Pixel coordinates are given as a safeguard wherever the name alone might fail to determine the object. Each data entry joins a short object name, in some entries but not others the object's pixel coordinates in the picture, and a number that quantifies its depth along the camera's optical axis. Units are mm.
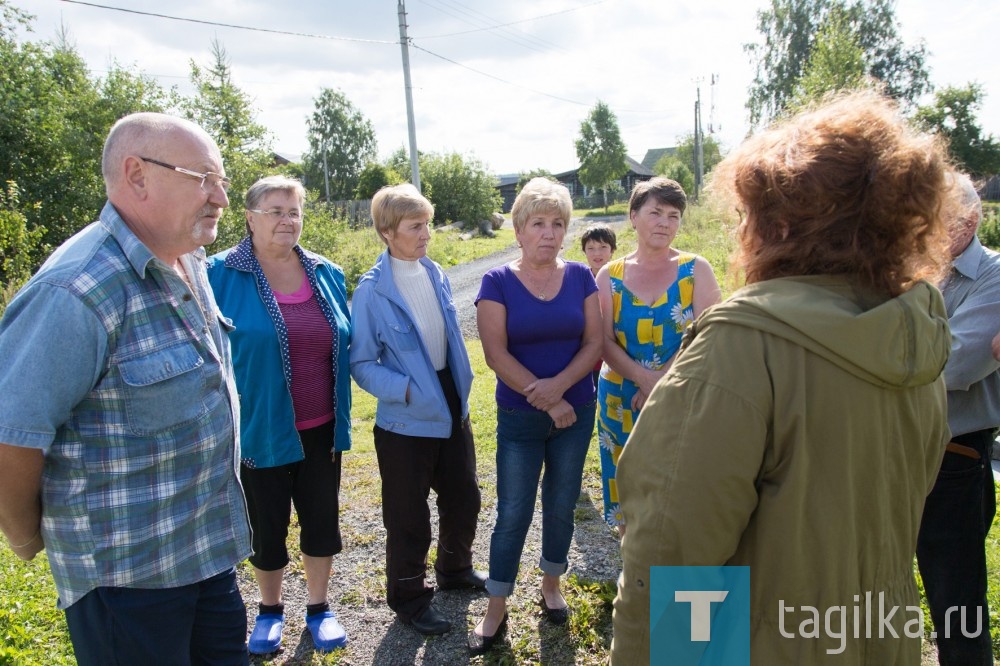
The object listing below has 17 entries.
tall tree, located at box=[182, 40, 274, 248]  15180
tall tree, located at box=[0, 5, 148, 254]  14875
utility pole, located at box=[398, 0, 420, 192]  16078
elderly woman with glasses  2752
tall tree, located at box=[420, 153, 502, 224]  31781
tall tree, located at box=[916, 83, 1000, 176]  35438
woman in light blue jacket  2920
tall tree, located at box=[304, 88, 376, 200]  49812
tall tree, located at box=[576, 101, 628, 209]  51812
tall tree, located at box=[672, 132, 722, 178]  57594
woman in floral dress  3092
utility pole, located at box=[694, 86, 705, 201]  37131
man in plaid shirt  1517
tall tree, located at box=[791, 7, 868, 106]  16203
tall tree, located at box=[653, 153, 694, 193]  49994
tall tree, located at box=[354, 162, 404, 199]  36188
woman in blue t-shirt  2869
